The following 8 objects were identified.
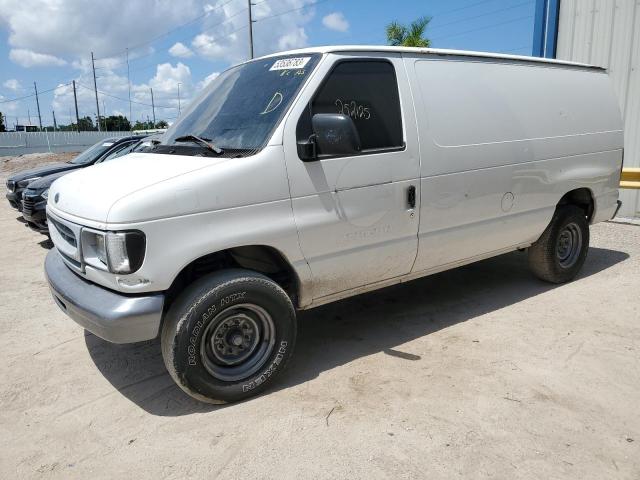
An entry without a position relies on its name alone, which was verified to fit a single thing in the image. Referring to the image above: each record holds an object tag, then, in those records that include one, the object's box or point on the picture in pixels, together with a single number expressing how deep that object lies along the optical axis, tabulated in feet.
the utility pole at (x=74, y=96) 207.70
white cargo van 9.95
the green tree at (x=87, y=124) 288.92
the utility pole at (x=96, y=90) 189.95
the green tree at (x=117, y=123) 274.57
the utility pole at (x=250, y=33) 101.45
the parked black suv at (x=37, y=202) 26.16
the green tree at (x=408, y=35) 72.69
